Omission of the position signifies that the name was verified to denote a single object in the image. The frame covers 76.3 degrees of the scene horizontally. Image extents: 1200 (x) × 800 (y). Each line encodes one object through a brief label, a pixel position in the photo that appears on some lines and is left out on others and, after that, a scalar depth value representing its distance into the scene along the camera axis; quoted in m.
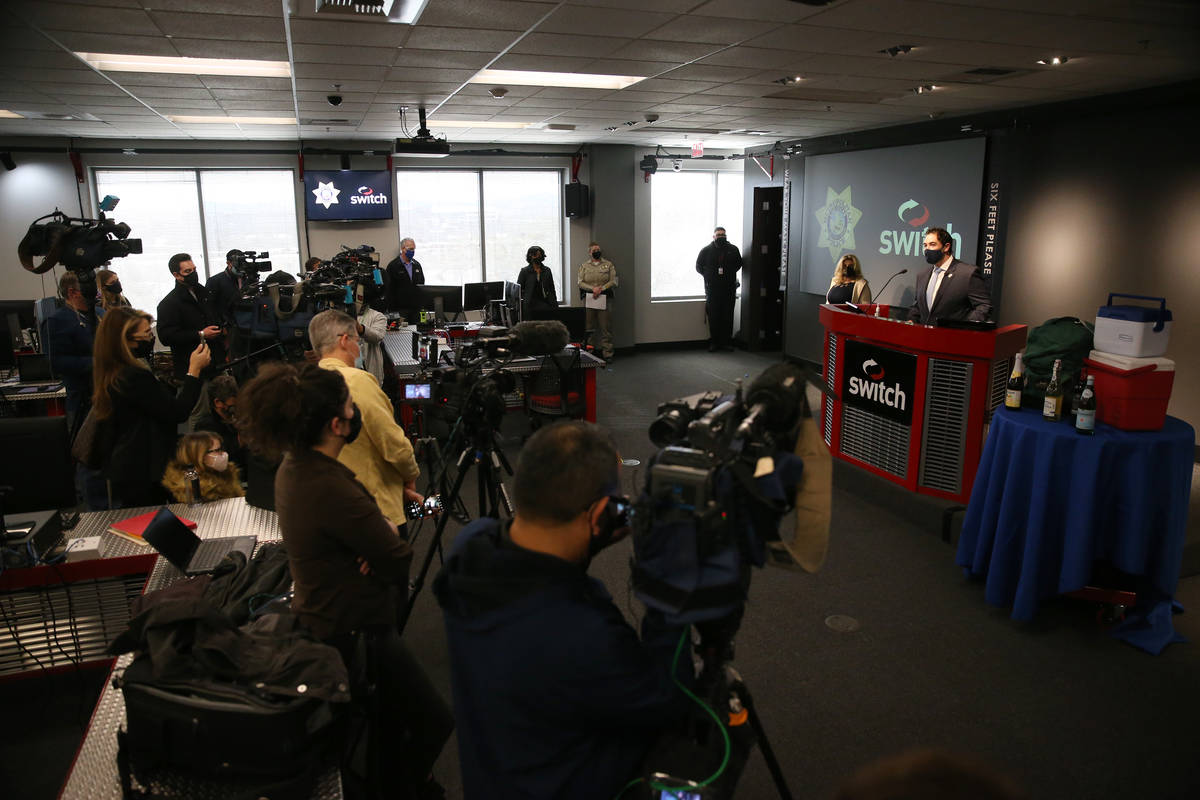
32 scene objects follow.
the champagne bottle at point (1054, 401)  3.40
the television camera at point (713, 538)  1.27
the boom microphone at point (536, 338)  3.20
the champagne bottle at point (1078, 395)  3.37
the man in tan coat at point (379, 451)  2.88
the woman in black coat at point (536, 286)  9.44
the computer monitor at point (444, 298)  7.99
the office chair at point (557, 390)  5.82
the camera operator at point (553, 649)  1.26
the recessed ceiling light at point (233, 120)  7.66
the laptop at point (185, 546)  2.39
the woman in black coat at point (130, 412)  3.29
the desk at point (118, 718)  1.58
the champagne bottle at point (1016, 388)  3.57
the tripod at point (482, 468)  3.13
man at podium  5.31
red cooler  3.21
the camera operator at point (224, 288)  7.31
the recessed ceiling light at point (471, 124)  8.08
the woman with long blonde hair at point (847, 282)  7.75
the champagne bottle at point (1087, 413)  3.21
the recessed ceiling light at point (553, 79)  5.60
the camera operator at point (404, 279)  9.23
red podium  4.25
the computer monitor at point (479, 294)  8.12
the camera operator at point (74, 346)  4.92
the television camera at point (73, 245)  5.85
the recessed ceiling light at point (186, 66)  4.90
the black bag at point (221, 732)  1.49
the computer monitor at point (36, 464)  3.27
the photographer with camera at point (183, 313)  6.16
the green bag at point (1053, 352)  3.51
